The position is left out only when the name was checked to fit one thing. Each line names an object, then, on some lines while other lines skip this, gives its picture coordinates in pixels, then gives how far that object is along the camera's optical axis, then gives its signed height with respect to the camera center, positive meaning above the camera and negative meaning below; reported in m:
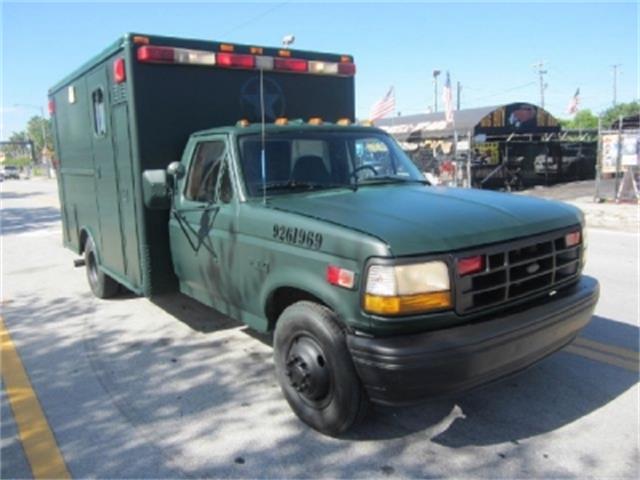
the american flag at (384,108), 20.20 +1.44
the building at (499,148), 22.17 -0.08
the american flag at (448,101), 24.09 +1.93
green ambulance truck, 3.18 -0.51
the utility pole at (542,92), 69.69 +6.13
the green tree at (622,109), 62.06 +3.61
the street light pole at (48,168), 69.47 -0.62
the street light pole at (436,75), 42.21 +5.37
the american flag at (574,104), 36.66 +2.41
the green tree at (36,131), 113.29 +6.59
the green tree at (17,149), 137.29 +3.62
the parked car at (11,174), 73.28 -1.19
